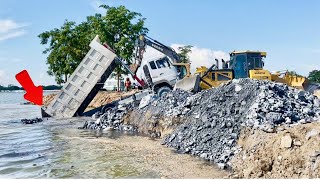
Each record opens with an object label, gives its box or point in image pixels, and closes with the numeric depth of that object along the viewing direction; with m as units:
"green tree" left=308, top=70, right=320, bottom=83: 51.47
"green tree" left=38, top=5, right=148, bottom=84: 30.31
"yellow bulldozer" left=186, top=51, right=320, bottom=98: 17.14
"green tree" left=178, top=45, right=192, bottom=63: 38.41
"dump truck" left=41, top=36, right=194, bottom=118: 17.72
